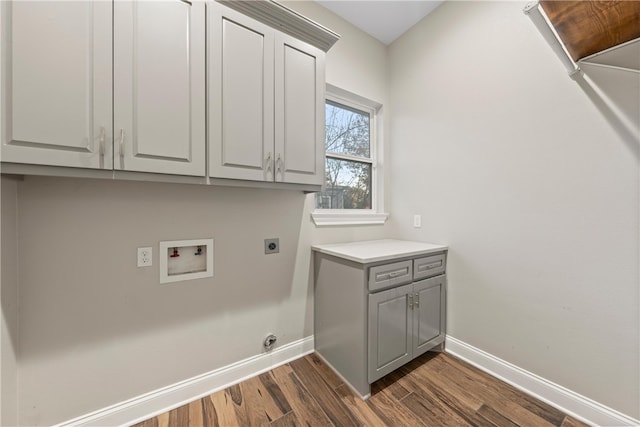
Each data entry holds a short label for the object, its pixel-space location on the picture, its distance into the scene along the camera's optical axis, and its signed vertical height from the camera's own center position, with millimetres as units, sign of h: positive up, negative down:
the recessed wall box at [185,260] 1410 -306
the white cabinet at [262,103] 1267 +662
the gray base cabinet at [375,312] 1477 -708
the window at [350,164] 2197 +499
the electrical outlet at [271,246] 1758 -261
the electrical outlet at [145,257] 1341 -265
